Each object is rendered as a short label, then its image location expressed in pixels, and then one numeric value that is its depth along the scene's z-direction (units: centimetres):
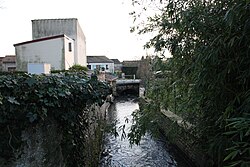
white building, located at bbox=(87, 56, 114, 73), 3019
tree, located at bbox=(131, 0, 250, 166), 156
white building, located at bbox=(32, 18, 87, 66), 1511
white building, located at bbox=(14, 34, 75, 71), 1085
